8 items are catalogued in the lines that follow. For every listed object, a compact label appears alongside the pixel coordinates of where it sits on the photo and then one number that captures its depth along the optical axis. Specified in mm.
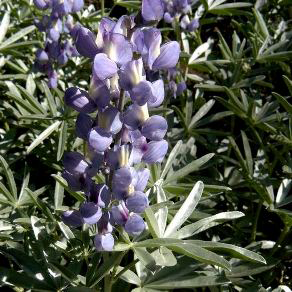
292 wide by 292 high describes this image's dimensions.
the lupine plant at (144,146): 284
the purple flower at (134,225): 299
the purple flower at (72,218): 315
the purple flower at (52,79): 563
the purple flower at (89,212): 295
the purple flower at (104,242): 303
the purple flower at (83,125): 288
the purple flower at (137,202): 293
